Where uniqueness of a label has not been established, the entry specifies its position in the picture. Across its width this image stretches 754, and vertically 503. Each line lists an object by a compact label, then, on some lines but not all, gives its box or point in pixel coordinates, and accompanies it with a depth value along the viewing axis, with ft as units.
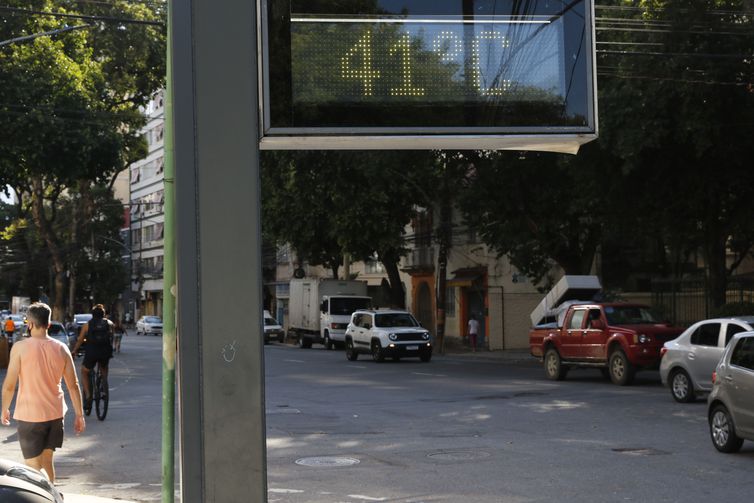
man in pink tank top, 28.45
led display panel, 12.34
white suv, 118.32
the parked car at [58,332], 122.37
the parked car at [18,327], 165.31
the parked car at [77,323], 151.34
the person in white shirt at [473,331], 153.22
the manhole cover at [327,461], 40.05
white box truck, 162.40
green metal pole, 19.54
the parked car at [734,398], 39.09
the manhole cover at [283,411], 60.64
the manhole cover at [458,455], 41.28
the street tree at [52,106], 91.45
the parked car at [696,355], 61.16
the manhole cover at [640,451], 41.16
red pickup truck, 77.66
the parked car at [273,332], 200.39
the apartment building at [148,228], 337.93
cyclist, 56.59
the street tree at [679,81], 78.43
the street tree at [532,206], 110.83
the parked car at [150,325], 267.39
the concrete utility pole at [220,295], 11.91
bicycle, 56.75
